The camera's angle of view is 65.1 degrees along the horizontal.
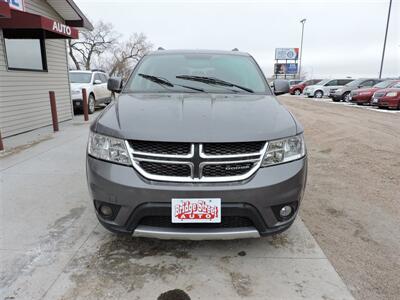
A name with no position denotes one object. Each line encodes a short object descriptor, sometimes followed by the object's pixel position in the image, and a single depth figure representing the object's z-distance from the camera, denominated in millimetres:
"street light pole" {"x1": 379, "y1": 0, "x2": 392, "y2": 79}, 27078
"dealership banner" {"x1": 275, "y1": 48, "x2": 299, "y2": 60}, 54528
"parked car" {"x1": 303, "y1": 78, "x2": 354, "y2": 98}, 26628
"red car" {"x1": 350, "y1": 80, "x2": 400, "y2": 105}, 17031
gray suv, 2158
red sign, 7508
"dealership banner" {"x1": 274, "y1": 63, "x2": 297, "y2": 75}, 52969
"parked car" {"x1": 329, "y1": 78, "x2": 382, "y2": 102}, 20938
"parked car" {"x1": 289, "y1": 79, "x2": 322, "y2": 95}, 33594
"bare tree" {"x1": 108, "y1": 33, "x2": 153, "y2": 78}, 45500
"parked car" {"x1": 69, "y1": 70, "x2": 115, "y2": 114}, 11836
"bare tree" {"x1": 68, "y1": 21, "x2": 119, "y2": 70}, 45062
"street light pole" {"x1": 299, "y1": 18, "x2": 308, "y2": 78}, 47656
